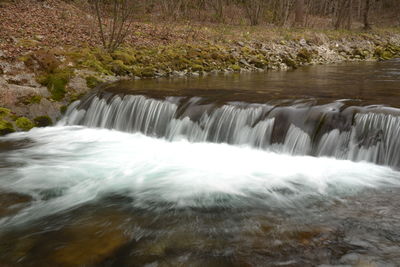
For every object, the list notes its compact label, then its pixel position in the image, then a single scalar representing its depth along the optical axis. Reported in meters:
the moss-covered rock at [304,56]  17.56
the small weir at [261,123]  5.95
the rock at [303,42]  19.37
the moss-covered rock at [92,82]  10.54
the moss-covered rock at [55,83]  9.72
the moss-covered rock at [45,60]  10.08
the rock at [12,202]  4.55
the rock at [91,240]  3.39
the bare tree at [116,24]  13.13
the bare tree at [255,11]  24.12
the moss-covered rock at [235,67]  14.54
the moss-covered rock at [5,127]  8.27
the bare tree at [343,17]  26.48
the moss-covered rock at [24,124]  8.58
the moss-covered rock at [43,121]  8.98
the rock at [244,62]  15.19
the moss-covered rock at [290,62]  15.95
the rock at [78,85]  10.07
